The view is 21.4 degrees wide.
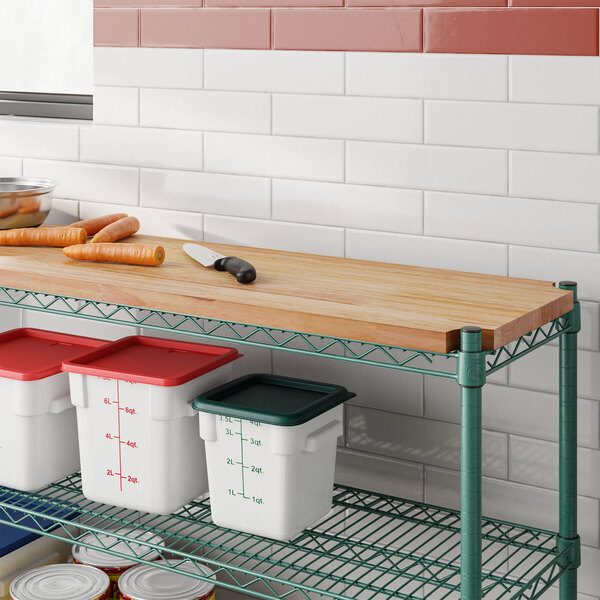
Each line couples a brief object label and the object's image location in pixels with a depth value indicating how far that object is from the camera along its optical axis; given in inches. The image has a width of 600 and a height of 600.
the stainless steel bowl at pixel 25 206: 145.6
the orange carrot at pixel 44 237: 141.2
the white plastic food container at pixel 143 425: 129.8
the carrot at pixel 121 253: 129.6
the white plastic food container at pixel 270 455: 122.0
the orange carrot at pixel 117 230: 140.7
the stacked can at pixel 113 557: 152.2
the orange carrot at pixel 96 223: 146.9
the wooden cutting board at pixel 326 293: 103.6
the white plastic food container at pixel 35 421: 139.5
